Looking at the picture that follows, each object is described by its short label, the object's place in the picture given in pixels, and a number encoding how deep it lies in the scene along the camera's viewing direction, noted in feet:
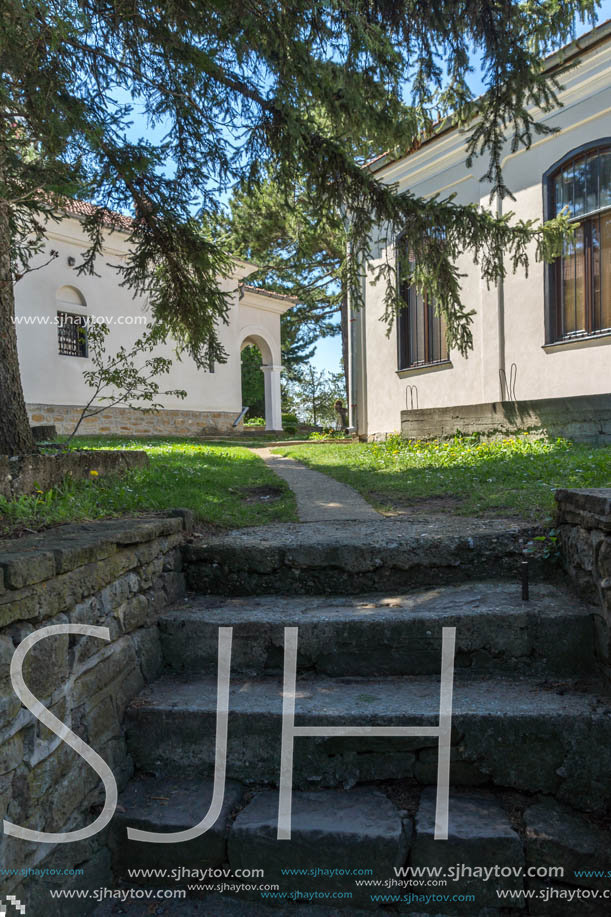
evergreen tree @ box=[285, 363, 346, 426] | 91.61
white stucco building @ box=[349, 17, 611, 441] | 22.70
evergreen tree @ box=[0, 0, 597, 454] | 12.00
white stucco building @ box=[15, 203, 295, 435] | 39.83
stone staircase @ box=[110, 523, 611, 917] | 5.89
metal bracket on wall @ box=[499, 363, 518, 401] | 26.45
